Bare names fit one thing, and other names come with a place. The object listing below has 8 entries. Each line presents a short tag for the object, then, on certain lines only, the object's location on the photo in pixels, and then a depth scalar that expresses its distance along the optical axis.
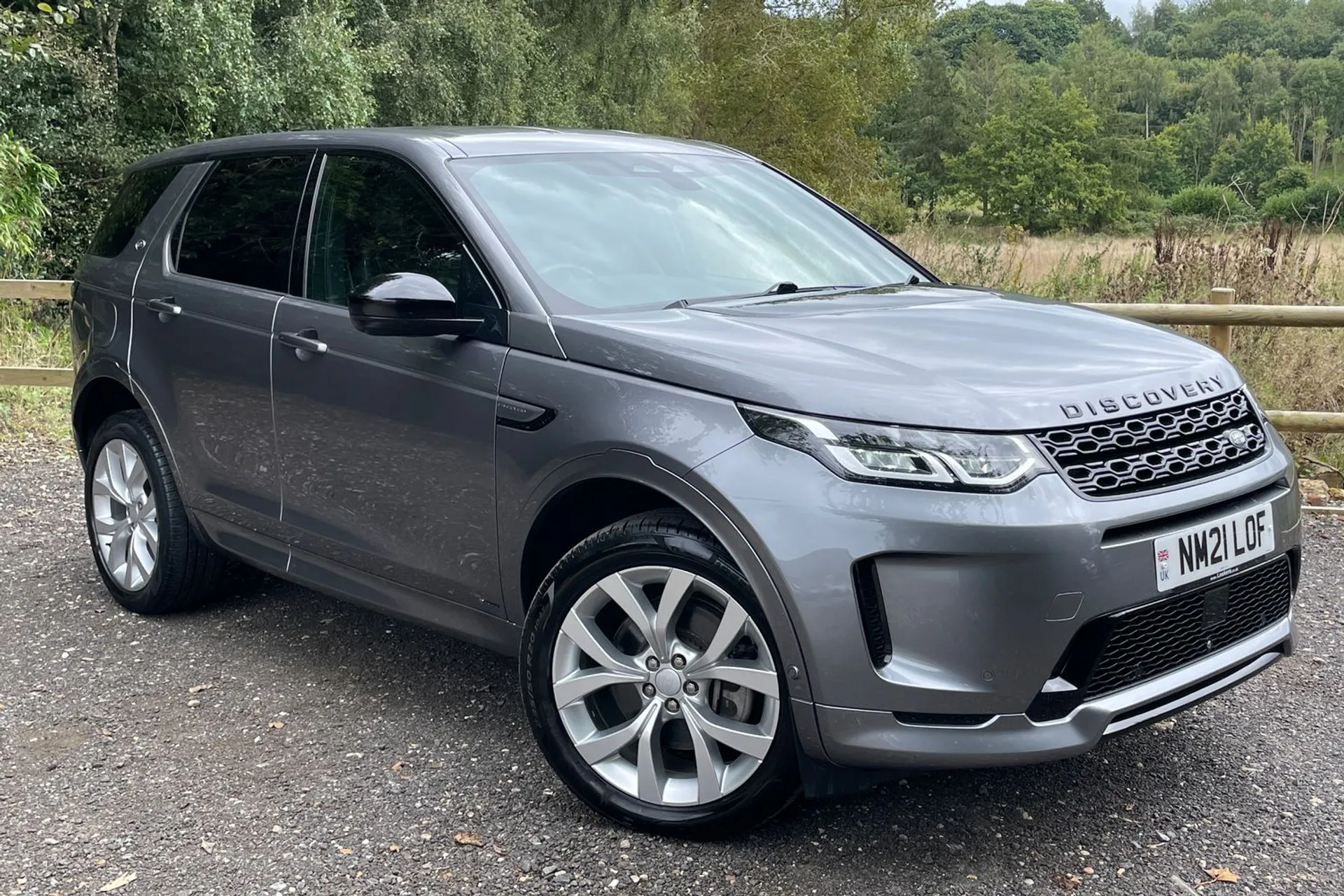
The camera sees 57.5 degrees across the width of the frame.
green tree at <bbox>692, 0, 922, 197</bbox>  38.00
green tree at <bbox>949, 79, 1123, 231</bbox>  69.06
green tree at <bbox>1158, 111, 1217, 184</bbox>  82.19
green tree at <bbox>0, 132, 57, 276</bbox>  11.43
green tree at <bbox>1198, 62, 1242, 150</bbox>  88.12
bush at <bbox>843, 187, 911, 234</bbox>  39.72
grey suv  2.54
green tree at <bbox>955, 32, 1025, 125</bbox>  98.44
